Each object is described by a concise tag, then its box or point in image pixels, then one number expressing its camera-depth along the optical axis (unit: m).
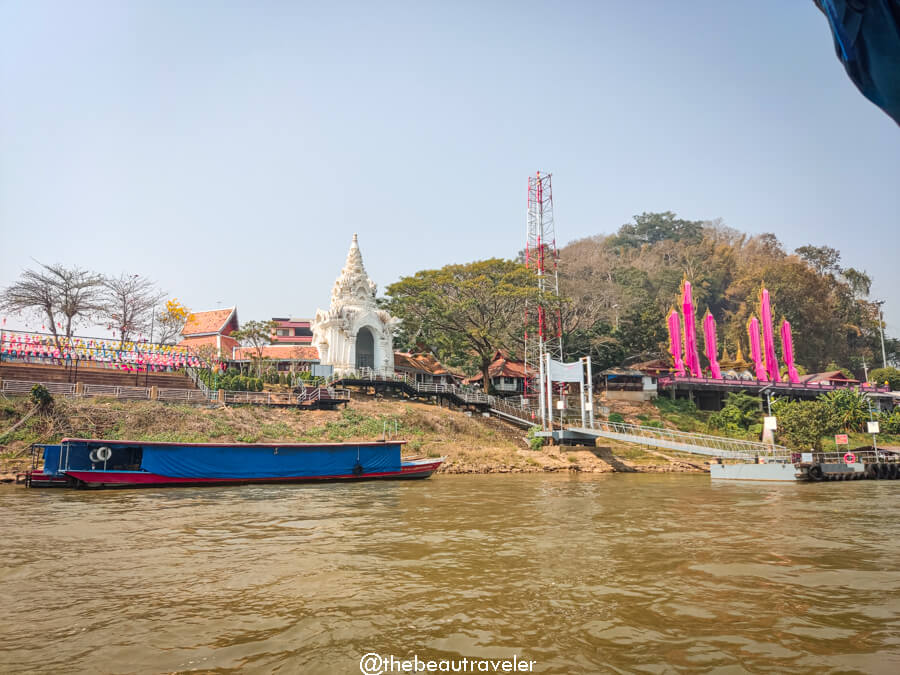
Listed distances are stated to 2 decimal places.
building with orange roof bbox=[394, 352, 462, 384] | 45.34
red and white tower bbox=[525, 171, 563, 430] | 41.41
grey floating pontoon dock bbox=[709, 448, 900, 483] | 26.08
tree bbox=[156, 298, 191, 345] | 47.34
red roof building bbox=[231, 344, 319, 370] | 44.25
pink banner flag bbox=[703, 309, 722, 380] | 50.12
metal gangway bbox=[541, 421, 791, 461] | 28.35
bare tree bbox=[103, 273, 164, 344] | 42.85
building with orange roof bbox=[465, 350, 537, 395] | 46.88
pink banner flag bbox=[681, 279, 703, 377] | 49.59
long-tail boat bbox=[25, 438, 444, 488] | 19.22
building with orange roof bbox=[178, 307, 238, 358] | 51.22
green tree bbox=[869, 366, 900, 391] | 55.03
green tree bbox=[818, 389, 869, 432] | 41.41
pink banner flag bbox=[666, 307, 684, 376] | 48.88
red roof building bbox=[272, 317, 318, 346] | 71.81
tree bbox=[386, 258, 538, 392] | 41.59
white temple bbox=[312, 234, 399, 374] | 40.22
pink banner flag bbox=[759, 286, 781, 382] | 50.91
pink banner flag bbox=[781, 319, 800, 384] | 52.19
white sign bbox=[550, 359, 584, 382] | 33.59
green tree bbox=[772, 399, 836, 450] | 34.31
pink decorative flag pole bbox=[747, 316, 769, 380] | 51.17
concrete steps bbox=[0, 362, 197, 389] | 29.28
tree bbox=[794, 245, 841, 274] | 76.31
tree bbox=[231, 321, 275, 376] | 42.03
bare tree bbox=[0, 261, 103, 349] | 36.16
